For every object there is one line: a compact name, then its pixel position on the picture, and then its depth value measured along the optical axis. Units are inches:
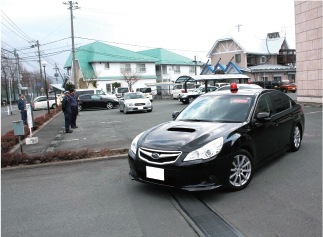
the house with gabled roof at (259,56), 1702.8
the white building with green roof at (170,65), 2065.7
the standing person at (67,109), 438.0
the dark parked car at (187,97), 962.7
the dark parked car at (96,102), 961.5
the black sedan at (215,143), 156.1
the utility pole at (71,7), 1296.8
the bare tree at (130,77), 1679.9
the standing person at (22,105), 631.8
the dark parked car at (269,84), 1303.5
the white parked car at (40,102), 1187.3
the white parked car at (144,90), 1426.3
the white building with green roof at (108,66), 1684.8
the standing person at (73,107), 469.4
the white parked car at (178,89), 1337.5
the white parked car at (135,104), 733.3
